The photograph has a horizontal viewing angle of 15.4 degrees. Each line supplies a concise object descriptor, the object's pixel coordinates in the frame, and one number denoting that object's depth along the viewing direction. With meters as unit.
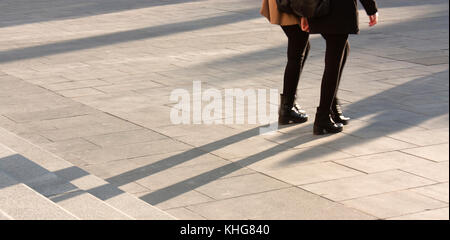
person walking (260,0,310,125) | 12.59
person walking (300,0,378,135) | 11.85
